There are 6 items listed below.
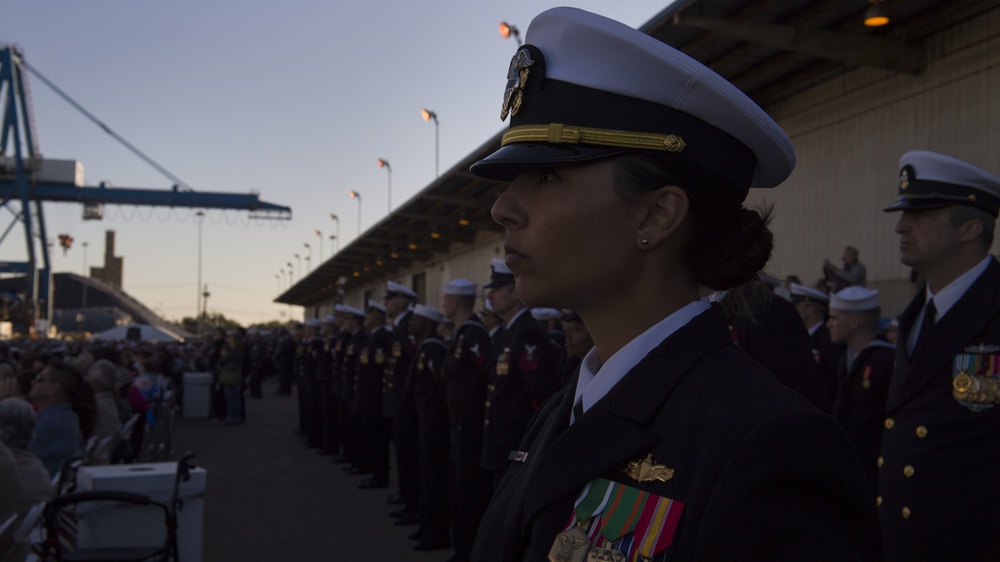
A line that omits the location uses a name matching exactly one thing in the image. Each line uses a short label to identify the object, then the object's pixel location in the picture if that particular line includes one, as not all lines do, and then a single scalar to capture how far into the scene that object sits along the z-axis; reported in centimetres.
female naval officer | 116
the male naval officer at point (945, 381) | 278
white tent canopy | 3391
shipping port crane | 5231
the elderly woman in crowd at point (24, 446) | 541
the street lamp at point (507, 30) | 1395
